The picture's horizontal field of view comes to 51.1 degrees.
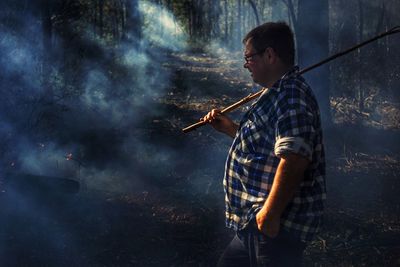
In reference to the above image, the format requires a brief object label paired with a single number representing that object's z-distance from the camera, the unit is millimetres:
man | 1957
